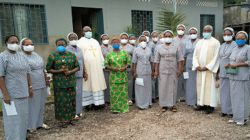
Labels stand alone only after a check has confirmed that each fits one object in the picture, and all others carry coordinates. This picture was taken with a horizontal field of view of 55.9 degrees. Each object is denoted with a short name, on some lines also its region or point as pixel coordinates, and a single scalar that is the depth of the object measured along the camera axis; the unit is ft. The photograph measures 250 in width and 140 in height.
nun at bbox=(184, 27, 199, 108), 19.86
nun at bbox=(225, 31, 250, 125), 15.00
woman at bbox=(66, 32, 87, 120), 17.47
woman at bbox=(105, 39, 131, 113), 18.60
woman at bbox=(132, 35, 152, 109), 19.71
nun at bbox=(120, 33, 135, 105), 21.02
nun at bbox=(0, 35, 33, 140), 12.30
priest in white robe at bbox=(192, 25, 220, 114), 17.58
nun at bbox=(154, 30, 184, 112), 18.28
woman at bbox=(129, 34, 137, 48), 22.36
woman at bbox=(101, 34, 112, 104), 21.77
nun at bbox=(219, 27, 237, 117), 16.14
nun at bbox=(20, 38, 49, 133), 14.92
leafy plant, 32.19
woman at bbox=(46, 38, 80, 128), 15.55
